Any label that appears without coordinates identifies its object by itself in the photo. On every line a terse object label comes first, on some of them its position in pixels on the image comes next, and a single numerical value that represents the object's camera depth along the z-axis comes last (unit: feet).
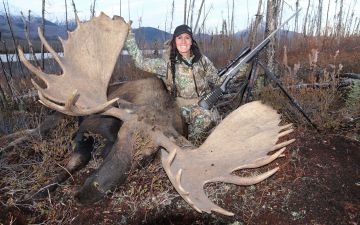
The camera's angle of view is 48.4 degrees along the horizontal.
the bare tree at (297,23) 55.34
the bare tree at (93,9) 25.29
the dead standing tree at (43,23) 19.47
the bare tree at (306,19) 48.25
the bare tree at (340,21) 46.74
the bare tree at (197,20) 31.20
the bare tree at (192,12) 34.37
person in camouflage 13.89
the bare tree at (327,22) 40.27
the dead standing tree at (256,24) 22.19
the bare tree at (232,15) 48.04
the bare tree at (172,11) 39.03
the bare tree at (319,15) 50.15
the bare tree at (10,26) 19.73
